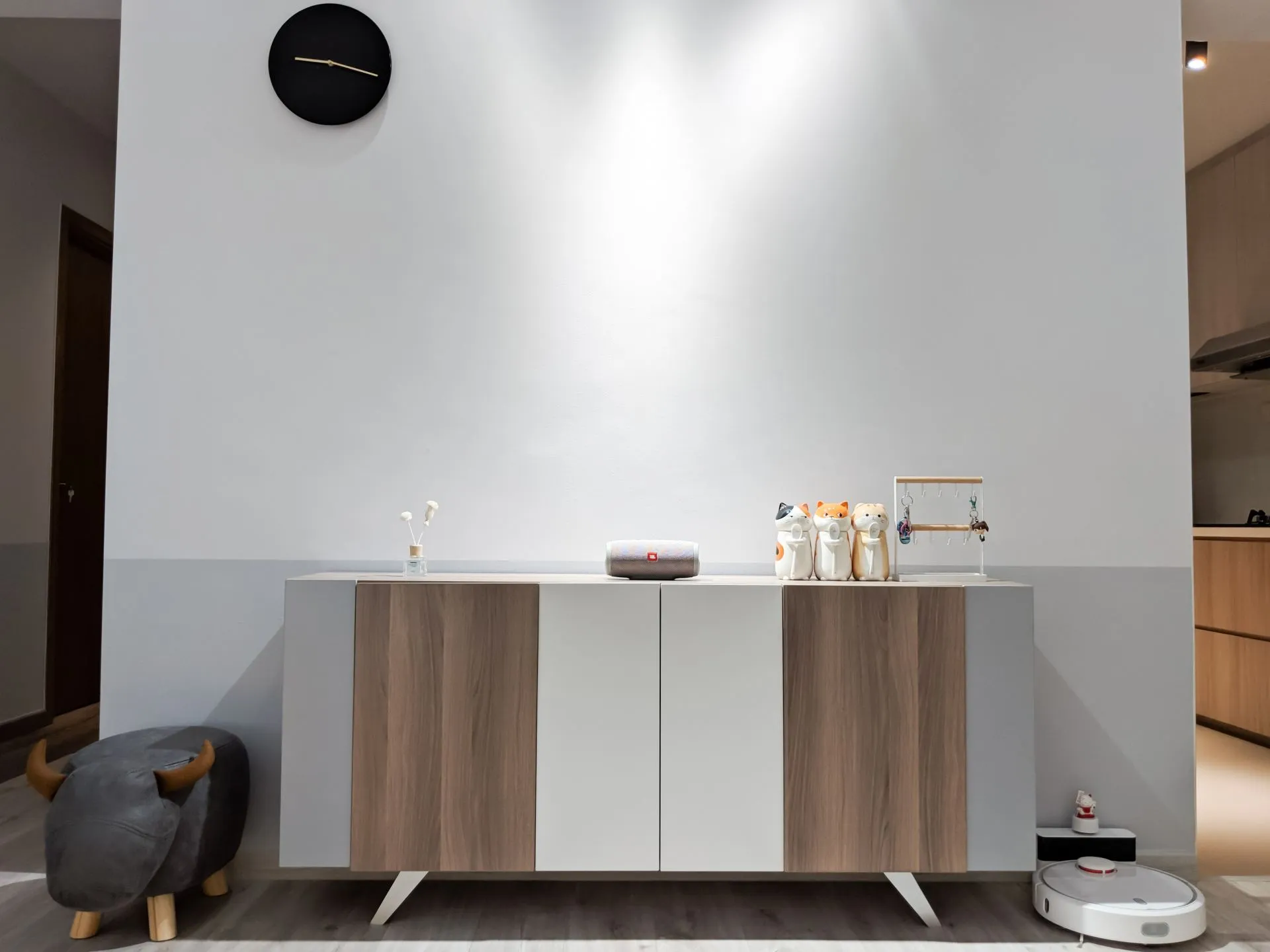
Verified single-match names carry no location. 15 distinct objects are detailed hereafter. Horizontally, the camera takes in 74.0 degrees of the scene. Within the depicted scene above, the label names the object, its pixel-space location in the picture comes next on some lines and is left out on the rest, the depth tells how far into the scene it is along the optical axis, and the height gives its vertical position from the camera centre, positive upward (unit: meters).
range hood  4.09 +0.79
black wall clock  2.40 +1.23
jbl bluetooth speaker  2.10 -0.13
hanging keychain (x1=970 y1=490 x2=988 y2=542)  2.21 -0.05
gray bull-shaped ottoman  1.82 -0.71
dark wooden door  3.82 +0.16
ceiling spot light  2.82 +1.52
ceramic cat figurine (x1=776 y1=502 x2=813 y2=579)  2.15 -0.09
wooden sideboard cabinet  1.97 -0.54
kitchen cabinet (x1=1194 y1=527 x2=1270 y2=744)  3.76 -0.55
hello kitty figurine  2.24 -0.82
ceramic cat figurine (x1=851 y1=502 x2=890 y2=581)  2.13 -0.10
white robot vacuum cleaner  1.92 -0.92
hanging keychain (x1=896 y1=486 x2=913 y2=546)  2.23 -0.06
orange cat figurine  2.12 -0.09
